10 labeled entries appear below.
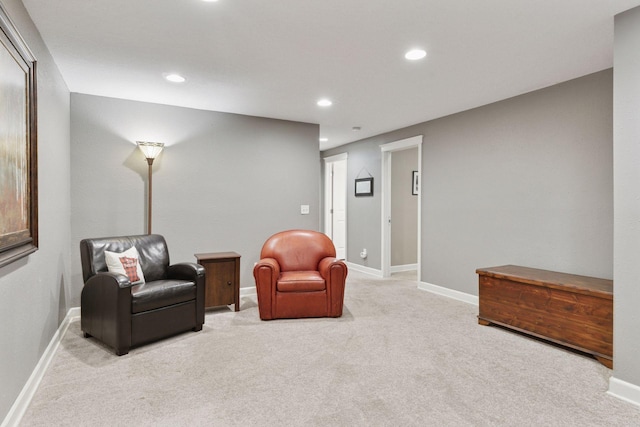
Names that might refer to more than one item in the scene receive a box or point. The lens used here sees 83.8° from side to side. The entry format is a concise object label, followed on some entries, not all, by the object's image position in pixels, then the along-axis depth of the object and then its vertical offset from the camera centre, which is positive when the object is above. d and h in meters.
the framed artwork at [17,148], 1.74 +0.35
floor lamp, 3.83 +0.64
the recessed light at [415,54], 2.73 +1.21
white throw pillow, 3.10 -0.48
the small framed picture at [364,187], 6.05 +0.38
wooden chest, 2.65 -0.82
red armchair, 3.59 -0.83
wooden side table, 3.89 -0.77
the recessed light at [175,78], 3.24 +1.22
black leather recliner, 2.76 -0.72
